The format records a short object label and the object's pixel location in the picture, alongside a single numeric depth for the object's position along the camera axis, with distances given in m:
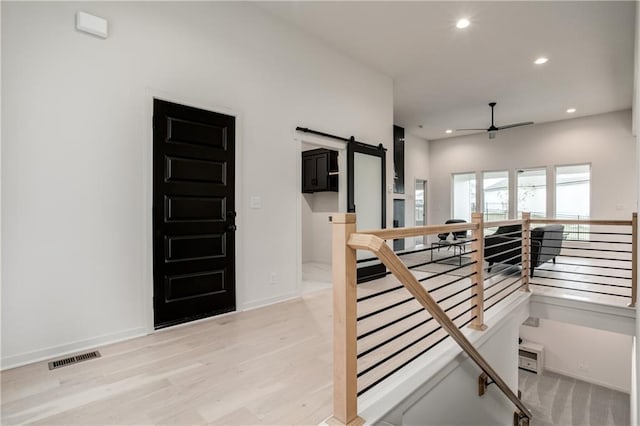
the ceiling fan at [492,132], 6.27
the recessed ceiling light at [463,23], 3.81
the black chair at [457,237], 7.25
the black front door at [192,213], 2.82
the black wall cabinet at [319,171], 6.39
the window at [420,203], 9.66
